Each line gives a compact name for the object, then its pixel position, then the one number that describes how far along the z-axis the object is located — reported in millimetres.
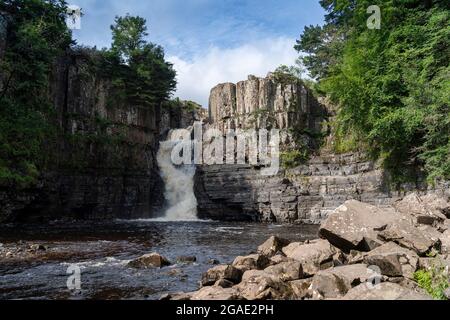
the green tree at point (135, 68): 44719
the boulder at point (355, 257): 10408
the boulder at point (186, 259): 15094
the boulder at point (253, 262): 11363
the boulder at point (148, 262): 13734
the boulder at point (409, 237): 11000
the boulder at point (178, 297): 8114
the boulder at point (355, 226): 11867
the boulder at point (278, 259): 11791
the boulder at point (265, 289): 8117
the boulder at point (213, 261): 14721
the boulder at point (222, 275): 10008
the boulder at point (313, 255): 10612
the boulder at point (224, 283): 9415
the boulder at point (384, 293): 6359
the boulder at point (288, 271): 9766
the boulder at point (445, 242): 10938
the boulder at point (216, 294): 7848
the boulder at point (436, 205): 15483
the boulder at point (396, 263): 8742
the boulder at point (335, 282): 7988
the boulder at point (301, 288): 8383
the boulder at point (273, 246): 14566
